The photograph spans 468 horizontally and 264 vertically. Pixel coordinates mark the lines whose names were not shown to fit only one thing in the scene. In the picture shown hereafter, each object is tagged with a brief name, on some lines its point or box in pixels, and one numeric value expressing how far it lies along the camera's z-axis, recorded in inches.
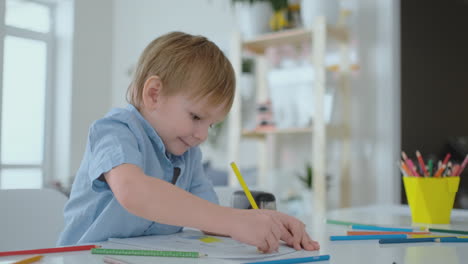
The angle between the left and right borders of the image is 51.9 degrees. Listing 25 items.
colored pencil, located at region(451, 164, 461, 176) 41.9
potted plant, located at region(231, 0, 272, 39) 116.6
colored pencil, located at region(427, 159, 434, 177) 41.9
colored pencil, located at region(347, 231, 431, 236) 32.1
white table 22.7
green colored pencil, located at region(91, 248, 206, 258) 23.3
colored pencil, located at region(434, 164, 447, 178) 41.6
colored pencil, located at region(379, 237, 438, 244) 28.7
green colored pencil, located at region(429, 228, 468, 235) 34.2
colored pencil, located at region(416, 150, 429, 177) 41.6
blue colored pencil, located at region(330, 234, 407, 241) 30.2
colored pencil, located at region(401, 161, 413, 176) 42.8
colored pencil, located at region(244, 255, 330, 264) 21.7
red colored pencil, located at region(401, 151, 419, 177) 42.2
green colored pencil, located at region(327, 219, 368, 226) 38.6
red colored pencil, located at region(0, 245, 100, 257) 23.4
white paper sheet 24.5
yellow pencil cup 41.0
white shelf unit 102.5
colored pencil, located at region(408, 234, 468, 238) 30.8
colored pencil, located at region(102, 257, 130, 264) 21.5
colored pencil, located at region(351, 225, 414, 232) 34.7
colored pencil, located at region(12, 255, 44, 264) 21.0
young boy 28.8
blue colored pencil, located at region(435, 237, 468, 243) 30.4
